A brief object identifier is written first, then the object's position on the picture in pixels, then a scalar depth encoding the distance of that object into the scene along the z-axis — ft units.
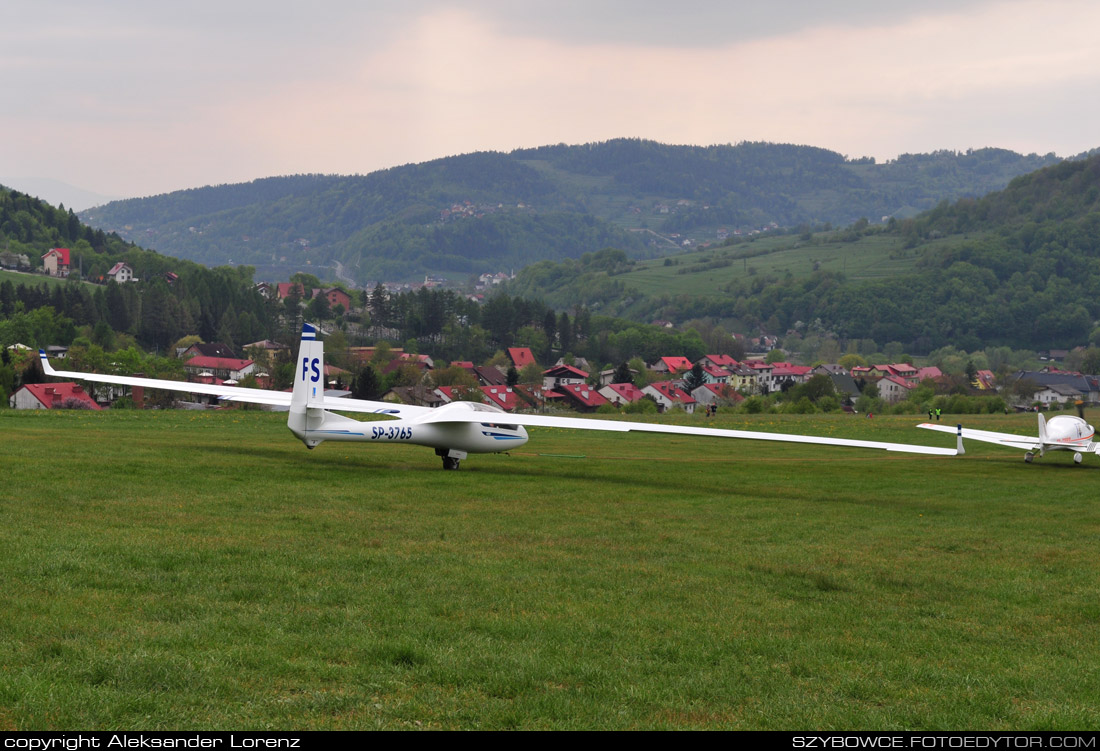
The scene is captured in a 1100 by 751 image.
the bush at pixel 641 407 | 274.38
